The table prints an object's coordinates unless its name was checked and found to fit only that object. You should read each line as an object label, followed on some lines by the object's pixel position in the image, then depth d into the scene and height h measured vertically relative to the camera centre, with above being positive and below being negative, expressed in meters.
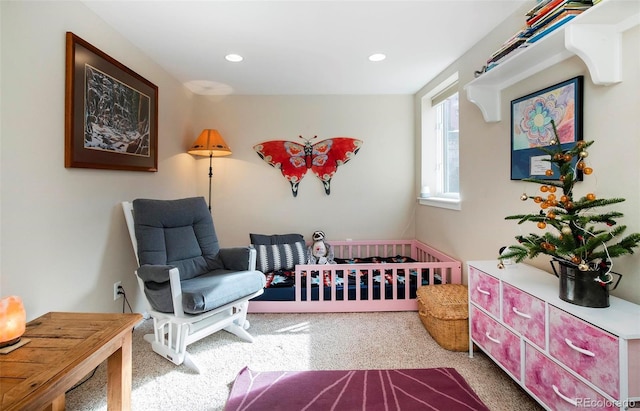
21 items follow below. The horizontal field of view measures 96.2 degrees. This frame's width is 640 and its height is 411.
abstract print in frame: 1.43 +0.45
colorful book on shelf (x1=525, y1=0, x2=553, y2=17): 1.41 +0.99
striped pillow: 2.97 -0.51
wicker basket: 1.96 -0.79
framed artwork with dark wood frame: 1.72 +0.64
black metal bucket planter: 1.16 -0.34
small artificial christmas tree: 1.14 -0.12
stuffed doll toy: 3.20 -0.54
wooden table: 0.90 -0.57
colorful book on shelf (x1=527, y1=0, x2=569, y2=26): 1.31 +0.93
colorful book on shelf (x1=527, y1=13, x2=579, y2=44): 1.26 +0.82
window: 2.91 +0.64
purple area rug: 1.48 -1.03
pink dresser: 0.98 -0.58
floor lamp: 3.14 +0.65
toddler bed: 2.58 -0.77
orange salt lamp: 1.11 -0.47
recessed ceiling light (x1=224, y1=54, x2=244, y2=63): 2.44 +1.26
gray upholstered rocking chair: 1.81 -0.53
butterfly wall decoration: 3.49 +0.59
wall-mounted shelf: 1.15 +0.75
